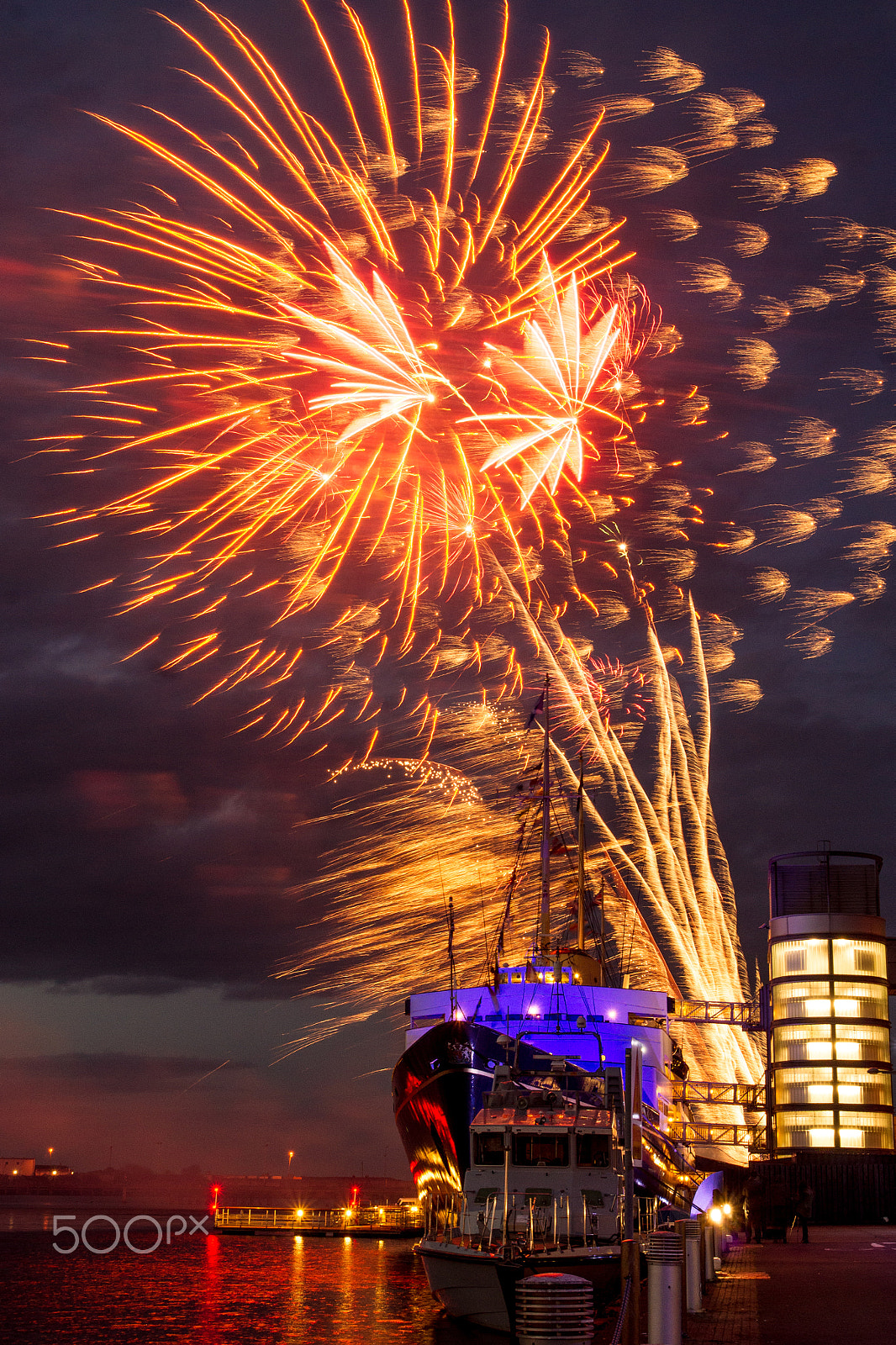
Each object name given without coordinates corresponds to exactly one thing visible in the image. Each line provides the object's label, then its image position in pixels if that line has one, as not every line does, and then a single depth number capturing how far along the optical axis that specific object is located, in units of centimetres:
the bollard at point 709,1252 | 2880
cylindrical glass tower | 6875
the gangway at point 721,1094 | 7119
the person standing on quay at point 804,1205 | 4625
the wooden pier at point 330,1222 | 8644
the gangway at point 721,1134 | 7238
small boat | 3125
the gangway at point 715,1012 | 6950
